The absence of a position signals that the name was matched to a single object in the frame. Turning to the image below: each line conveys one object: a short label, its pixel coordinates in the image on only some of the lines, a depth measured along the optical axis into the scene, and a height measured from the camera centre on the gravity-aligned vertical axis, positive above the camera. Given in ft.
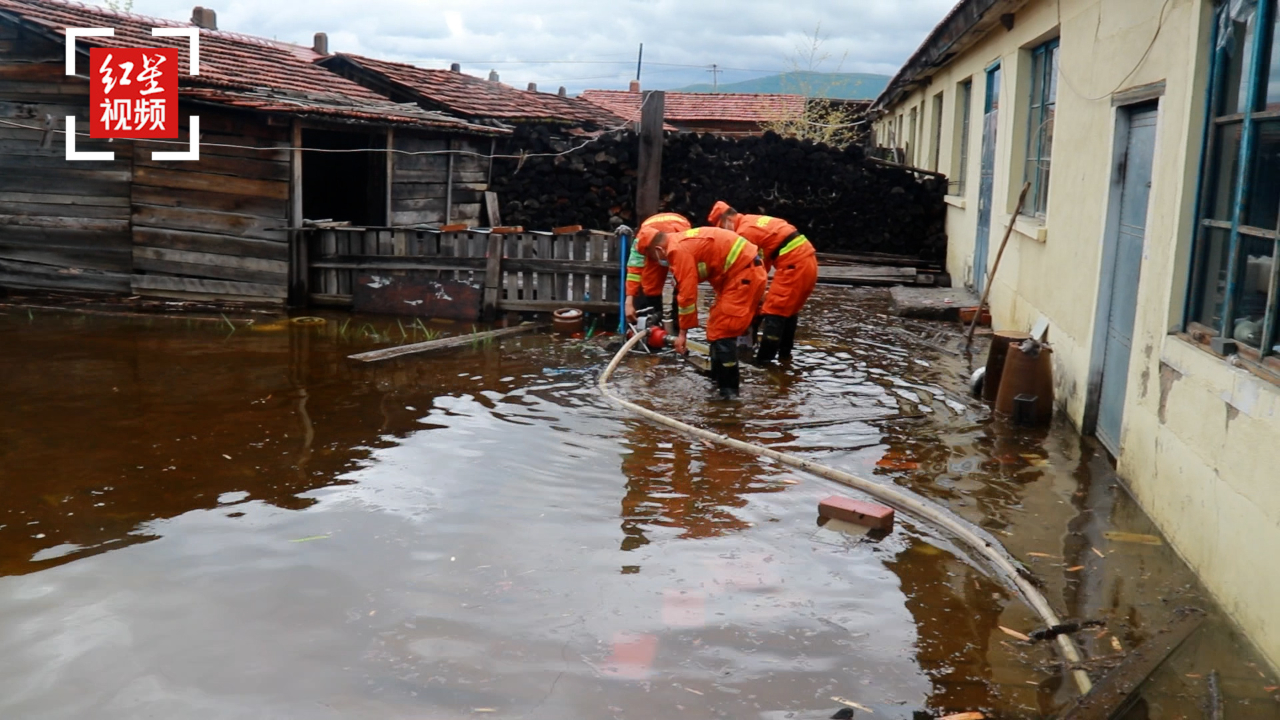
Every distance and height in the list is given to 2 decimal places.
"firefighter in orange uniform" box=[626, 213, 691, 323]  30.62 -1.29
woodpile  56.08 +2.26
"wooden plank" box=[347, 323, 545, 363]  32.32 -4.24
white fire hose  13.15 -4.58
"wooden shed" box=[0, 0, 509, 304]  41.75 +0.64
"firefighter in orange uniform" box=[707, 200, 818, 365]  31.55 -1.09
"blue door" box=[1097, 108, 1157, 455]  20.85 -0.29
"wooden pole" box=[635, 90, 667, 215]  46.98 +3.69
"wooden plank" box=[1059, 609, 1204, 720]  11.23 -4.80
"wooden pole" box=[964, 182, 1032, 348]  30.60 -1.00
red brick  17.44 -4.57
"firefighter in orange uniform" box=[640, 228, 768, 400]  27.04 -1.34
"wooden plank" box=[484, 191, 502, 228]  54.70 +0.37
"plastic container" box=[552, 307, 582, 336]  37.11 -3.57
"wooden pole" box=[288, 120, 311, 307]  41.68 -1.37
